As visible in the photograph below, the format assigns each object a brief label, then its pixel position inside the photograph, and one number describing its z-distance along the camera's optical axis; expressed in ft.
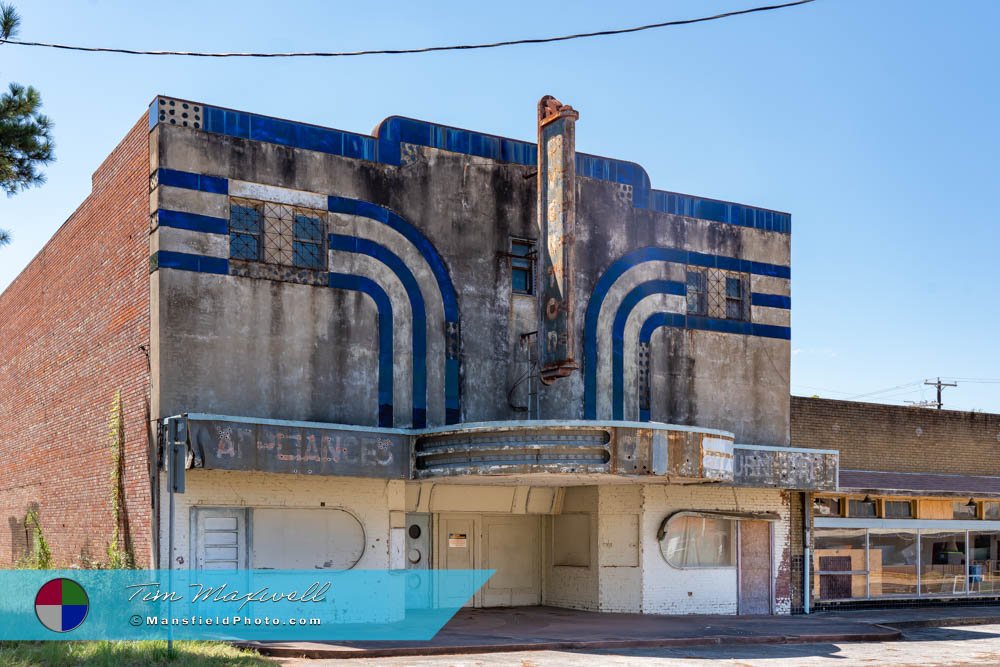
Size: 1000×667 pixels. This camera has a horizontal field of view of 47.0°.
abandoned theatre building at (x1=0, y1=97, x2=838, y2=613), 63.93
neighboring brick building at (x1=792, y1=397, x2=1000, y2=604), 86.74
